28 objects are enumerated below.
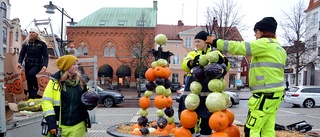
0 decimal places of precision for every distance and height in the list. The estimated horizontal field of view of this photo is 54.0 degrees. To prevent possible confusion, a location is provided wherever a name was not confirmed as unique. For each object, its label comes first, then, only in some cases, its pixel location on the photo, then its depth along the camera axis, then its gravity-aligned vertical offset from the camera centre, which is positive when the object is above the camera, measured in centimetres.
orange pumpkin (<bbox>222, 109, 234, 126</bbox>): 464 -69
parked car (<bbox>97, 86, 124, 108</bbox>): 1974 -196
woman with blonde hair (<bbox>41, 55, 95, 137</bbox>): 421 -49
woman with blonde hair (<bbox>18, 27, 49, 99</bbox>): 675 +23
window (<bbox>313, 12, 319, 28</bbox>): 3762 +614
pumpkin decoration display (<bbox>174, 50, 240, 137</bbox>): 433 -46
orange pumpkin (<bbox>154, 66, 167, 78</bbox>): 770 -8
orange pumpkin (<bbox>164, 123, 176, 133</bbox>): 805 -152
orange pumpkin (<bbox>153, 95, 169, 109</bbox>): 766 -82
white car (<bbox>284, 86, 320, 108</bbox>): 2003 -173
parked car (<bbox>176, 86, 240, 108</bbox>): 1985 -192
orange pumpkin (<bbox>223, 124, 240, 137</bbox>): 458 -91
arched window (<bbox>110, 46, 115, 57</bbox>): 4703 +253
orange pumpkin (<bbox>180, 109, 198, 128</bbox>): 485 -78
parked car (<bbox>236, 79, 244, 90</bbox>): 4969 -243
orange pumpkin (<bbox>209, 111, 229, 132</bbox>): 428 -73
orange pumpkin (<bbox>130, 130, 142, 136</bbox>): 800 -166
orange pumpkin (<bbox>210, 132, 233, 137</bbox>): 425 -89
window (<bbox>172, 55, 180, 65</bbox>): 4750 +126
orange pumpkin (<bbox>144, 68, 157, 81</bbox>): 782 -17
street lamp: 1684 +323
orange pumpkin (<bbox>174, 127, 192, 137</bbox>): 491 -101
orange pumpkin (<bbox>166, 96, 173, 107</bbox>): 780 -80
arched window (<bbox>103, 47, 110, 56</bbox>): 4703 +245
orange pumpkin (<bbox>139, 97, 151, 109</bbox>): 822 -90
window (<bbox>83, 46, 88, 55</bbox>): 4708 +265
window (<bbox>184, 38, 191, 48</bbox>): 4651 +378
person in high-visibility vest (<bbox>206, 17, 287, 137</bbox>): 423 -9
